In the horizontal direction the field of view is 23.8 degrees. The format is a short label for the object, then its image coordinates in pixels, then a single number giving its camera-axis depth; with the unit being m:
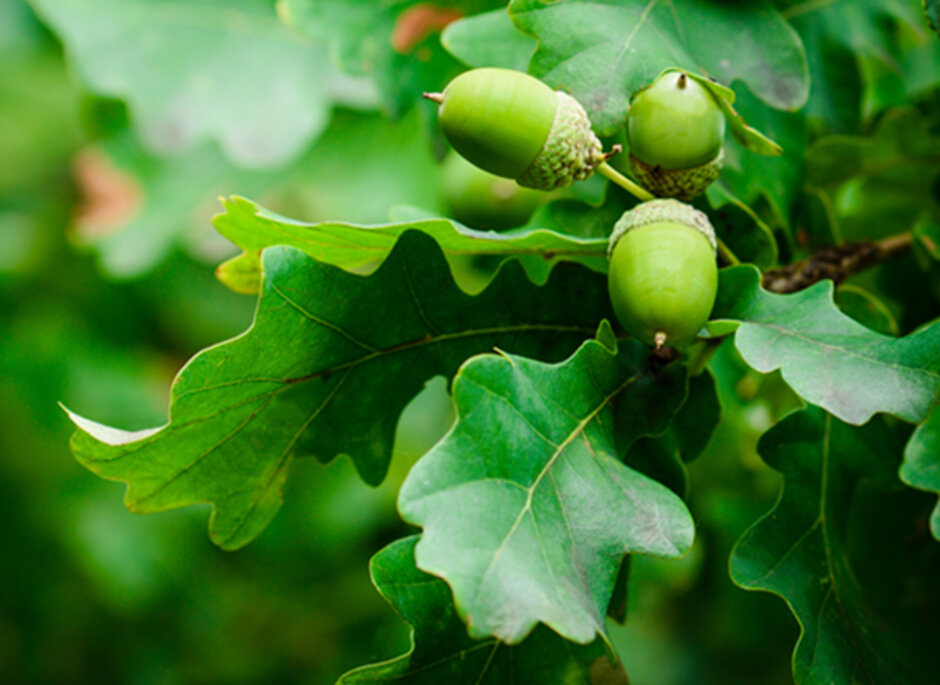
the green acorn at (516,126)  0.30
